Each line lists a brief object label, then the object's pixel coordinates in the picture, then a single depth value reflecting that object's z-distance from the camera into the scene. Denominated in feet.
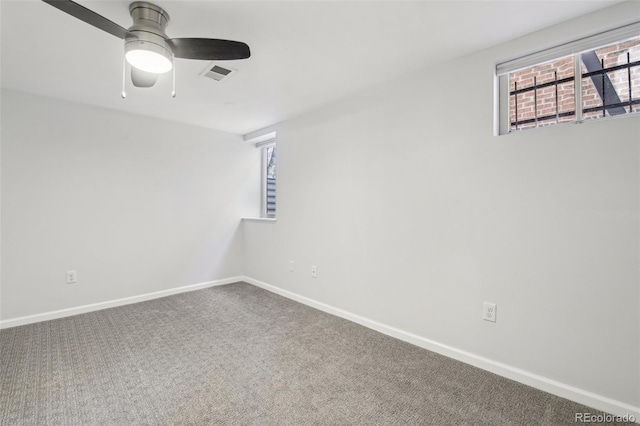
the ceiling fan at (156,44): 5.15
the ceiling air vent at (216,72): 7.60
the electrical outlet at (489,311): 6.70
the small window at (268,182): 15.31
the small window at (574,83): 5.55
